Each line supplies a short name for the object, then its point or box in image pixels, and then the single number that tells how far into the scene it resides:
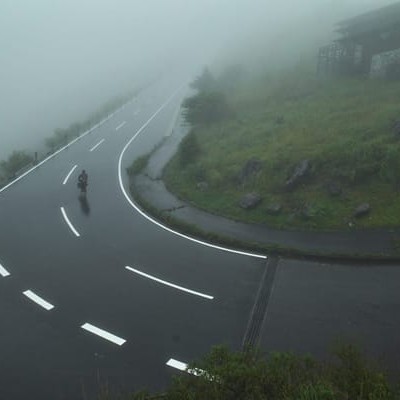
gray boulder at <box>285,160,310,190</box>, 17.55
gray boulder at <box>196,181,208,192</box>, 19.95
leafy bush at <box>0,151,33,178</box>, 28.33
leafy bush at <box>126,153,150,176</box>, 24.78
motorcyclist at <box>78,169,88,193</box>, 21.08
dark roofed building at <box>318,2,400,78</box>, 29.66
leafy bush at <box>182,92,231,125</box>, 31.70
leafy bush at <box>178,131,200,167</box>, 24.25
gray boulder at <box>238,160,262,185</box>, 19.55
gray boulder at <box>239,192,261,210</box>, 17.11
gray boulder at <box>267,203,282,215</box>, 16.31
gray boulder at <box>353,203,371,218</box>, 15.07
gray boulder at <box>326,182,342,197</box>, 16.38
